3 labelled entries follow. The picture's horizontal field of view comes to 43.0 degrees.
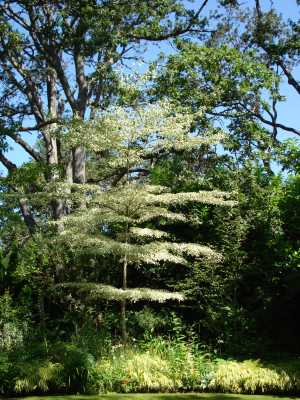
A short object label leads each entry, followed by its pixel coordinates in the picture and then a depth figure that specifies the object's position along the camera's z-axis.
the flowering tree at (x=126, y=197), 6.83
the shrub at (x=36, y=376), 5.54
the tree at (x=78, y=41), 10.59
